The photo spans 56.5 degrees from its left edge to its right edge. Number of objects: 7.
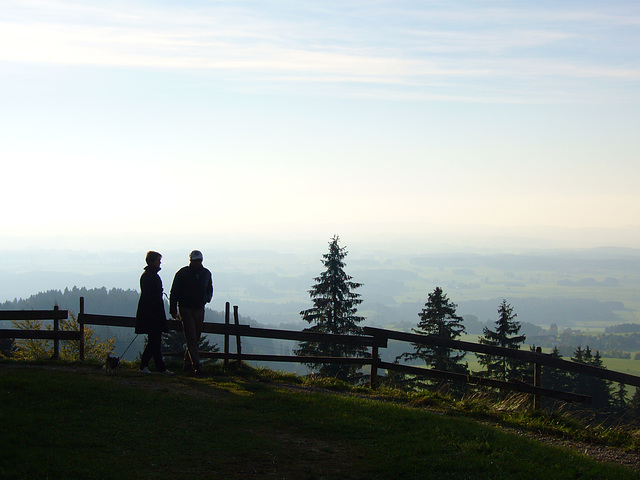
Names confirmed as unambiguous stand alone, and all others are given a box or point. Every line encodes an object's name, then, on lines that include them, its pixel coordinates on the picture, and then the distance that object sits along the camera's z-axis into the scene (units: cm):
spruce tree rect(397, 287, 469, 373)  3881
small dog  1245
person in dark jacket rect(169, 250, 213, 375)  1252
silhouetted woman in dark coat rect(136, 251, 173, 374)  1247
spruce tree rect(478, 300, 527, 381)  4009
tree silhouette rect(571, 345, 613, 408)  5202
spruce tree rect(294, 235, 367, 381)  3725
